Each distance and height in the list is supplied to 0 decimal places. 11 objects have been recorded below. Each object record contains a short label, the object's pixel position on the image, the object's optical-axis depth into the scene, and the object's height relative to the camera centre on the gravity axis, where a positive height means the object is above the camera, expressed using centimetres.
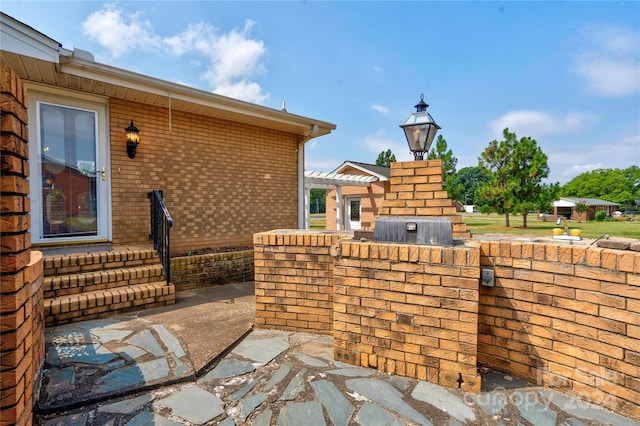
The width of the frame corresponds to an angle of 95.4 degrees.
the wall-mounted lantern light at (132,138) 463 +112
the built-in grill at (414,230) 233 -19
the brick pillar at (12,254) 118 -19
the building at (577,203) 3606 -5
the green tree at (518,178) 1792 +182
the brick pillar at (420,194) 283 +13
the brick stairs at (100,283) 331 -96
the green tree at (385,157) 2522 +439
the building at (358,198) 1568 +51
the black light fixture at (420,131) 307 +81
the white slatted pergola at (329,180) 1037 +109
